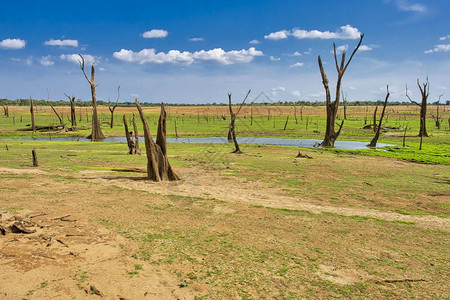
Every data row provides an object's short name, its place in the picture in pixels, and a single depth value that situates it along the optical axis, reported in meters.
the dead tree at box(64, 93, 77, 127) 57.41
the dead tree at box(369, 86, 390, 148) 33.49
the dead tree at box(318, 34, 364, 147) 33.84
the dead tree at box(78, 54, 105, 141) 40.29
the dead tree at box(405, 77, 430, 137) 44.87
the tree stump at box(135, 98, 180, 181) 15.82
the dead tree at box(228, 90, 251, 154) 28.65
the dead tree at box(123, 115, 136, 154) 25.48
